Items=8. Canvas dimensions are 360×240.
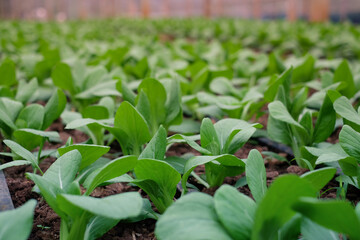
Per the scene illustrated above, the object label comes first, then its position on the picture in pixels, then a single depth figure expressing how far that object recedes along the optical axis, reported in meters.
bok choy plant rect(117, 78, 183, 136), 1.26
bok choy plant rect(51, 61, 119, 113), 1.61
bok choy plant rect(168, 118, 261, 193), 0.90
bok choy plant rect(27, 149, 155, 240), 0.59
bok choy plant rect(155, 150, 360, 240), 0.58
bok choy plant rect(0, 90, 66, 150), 1.12
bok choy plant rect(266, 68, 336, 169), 1.09
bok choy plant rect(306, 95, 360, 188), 0.84
